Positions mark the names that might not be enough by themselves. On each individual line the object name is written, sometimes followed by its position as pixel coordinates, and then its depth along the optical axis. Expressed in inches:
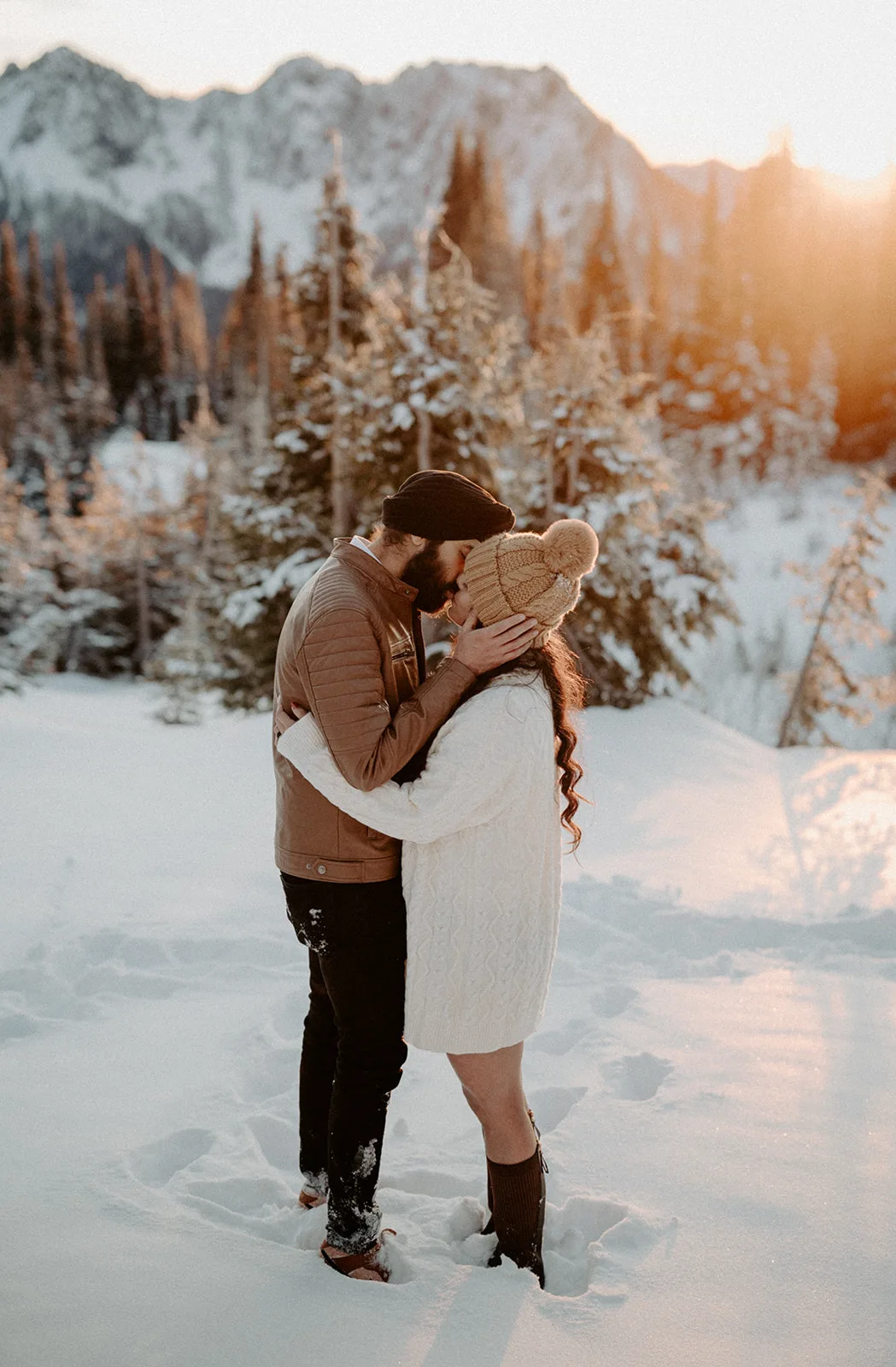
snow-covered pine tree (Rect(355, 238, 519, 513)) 447.8
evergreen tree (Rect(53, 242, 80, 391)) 2418.8
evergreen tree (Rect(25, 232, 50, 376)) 2420.0
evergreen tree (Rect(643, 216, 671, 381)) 2160.4
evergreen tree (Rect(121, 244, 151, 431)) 2578.7
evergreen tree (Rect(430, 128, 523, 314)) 1930.4
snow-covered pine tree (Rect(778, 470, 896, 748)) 586.9
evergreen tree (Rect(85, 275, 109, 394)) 2440.9
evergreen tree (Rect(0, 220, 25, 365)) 2472.9
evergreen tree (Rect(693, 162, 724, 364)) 2106.3
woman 87.7
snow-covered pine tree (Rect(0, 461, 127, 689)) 1136.2
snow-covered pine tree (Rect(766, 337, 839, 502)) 1809.8
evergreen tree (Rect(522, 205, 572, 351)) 2014.1
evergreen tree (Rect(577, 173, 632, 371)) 2151.8
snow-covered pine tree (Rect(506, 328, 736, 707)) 461.1
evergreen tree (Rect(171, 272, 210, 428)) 2618.1
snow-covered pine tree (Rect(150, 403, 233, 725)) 808.9
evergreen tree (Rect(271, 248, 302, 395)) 2185.8
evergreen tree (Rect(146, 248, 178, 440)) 2608.3
